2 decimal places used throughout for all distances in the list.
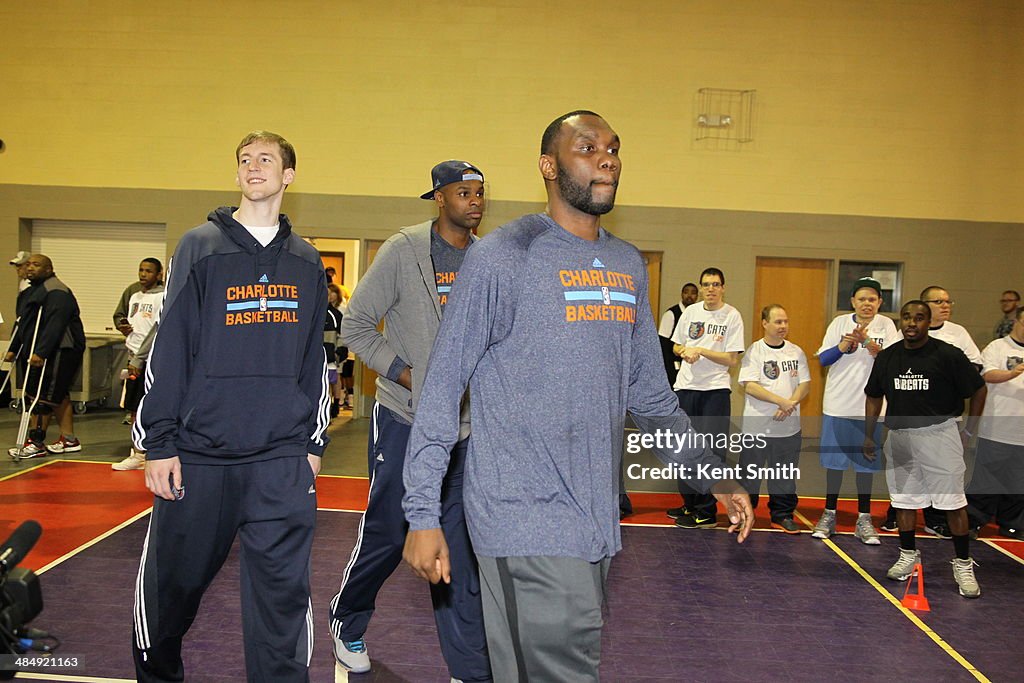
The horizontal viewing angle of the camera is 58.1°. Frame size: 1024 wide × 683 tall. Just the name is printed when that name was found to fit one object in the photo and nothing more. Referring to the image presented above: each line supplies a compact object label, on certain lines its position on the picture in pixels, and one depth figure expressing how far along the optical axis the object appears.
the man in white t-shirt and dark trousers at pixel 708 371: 7.76
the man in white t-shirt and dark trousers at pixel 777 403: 7.63
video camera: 1.55
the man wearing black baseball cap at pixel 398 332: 4.02
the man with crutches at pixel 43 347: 9.27
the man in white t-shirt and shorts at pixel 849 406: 7.41
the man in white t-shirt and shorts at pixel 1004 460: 7.59
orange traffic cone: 5.61
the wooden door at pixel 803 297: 13.36
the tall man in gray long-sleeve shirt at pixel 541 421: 2.52
